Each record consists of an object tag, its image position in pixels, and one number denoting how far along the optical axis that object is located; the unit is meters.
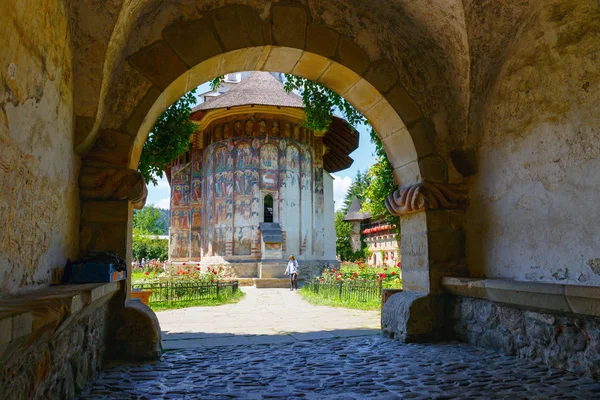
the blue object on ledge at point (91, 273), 3.27
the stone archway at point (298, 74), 3.79
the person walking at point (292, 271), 14.82
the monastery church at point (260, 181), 17.53
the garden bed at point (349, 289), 9.48
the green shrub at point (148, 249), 36.88
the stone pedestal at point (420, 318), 4.47
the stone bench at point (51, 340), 1.68
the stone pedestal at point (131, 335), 3.80
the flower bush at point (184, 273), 12.39
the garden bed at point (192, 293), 9.92
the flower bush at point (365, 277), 10.39
